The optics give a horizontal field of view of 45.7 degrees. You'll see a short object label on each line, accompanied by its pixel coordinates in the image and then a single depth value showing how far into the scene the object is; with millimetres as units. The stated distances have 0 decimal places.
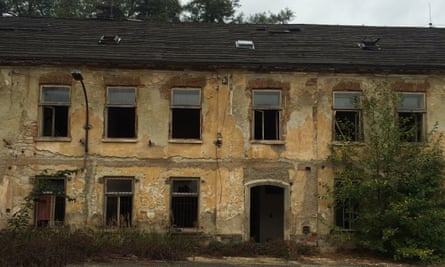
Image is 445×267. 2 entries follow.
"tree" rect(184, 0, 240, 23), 37281
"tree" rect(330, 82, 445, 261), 15852
